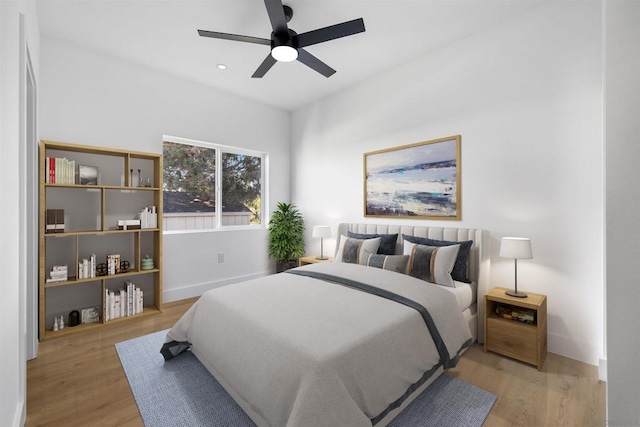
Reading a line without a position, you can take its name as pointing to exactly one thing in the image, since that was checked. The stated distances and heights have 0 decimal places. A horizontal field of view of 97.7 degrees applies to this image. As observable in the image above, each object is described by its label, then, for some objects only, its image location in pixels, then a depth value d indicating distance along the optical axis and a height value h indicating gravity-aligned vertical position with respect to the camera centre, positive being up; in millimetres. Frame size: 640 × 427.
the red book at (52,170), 2695 +421
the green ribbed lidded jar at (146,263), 3357 -605
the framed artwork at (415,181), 3027 +380
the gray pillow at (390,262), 2752 -499
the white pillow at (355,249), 3166 -421
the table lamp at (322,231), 4023 -263
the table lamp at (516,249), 2295 -303
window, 3871 +429
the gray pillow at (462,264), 2697 -498
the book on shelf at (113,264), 3076 -556
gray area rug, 1666 -1230
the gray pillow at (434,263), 2580 -479
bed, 1313 -740
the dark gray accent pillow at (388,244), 3236 -365
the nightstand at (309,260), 4010 -691
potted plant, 4527 -396
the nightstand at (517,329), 2197 -965
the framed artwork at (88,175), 2953 +418
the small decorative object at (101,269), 3039 -608
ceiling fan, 1992 +1399
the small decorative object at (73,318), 2908 -1092
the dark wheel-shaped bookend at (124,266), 3210 -613
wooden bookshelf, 2781 -184
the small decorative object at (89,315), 2994 -1098
